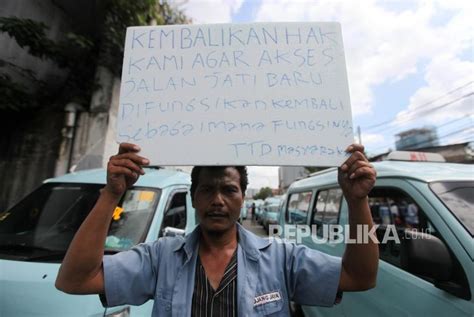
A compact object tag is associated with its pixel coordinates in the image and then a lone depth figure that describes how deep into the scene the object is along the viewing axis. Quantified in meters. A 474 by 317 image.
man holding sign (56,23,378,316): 1.24
